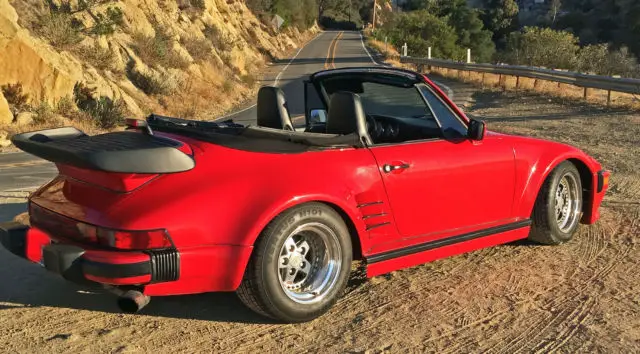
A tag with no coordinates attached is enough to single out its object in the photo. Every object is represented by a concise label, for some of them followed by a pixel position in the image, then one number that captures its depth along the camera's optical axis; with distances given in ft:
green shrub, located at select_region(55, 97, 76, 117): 50.88
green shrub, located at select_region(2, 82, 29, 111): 47.90
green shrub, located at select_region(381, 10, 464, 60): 184.24
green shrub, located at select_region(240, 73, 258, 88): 105.41
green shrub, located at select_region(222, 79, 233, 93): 88.86
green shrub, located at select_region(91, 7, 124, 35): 65.26
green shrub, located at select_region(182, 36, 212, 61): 92.58
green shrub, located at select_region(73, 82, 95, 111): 53.83
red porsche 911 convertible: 10.43
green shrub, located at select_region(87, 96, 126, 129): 52.54
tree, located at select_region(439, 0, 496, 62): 237.66
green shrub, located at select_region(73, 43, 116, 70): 61.41
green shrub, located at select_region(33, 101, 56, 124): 47.47
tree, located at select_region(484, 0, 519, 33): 297.74
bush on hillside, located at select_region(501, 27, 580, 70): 108.99
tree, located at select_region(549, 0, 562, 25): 298.97
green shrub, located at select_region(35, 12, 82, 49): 57.47
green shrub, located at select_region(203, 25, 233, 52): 113.91
